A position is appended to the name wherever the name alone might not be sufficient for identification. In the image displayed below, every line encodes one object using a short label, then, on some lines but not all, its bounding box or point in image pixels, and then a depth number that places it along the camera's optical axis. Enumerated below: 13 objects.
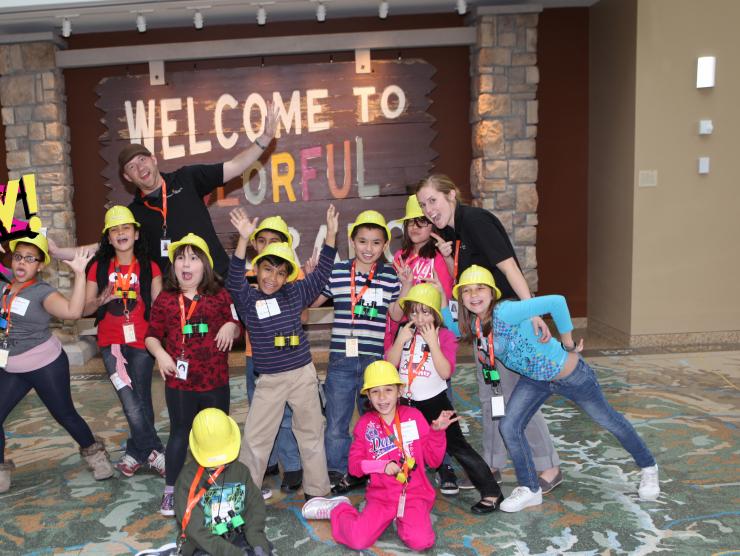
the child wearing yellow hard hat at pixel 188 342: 3.18
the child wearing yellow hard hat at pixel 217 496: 2.49
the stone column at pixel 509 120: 5.75
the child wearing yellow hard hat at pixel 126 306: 3.50
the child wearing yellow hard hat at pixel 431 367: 3.13
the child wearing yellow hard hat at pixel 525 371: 2.98
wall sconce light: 5.54
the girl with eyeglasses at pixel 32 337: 3.42
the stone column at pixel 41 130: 5.80
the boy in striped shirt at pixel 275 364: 3.17
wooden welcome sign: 6.10
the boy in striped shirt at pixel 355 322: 3.39
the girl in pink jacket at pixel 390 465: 2.84
